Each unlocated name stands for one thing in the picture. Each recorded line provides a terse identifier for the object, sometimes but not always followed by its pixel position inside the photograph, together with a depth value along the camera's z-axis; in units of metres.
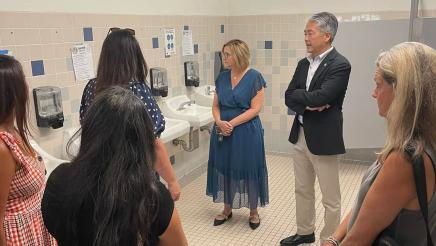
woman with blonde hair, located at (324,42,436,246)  1.07
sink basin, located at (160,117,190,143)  2.78
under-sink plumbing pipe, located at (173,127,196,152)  3.69
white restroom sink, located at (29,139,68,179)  2.24
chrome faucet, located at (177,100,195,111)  3.58
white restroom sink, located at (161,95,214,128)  3.25
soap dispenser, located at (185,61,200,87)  3.75
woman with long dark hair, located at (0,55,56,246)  1.36
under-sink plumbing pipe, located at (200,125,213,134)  4.00
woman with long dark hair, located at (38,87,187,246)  0.95
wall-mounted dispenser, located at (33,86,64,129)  2.30
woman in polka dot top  1.79
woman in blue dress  2.73
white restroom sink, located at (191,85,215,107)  3.91
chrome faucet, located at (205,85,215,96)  4.04
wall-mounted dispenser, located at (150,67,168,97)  3.27
